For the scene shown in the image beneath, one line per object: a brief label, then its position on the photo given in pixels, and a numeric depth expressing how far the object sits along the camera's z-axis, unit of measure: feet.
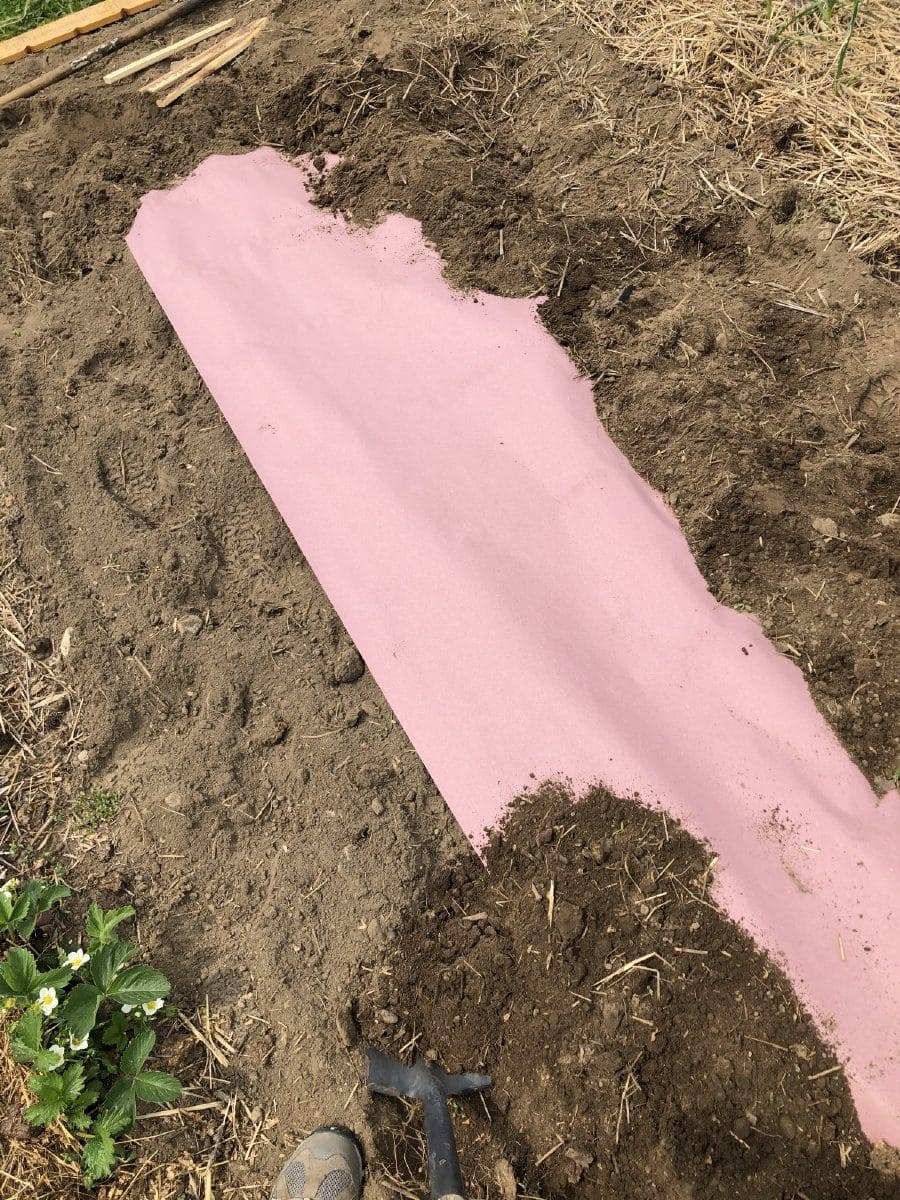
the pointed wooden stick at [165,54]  12.15
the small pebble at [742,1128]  5.76
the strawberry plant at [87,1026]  5.78
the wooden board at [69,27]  13.05
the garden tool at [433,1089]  5.73
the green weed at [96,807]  7.13
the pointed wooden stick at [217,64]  11.74
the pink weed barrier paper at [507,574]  6.59
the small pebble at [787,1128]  5.76
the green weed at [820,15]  10.70
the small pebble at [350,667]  7.80
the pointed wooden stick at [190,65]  11.90
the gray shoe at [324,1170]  5.64
